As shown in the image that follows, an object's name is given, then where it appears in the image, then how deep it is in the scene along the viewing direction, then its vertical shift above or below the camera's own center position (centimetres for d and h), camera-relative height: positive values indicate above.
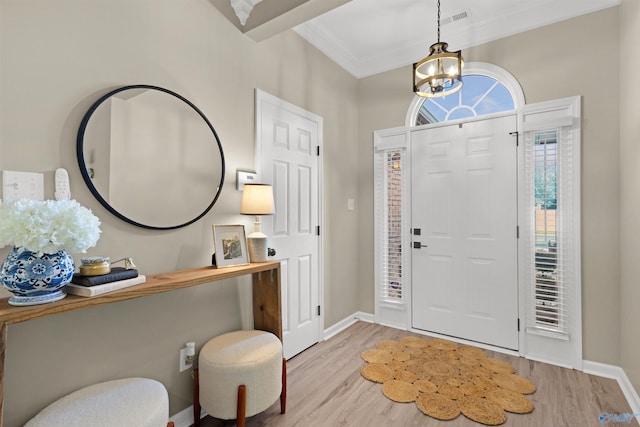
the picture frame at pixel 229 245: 191 -19
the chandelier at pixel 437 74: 188 +89
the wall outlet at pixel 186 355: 183 -83
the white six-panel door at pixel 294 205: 247 +9
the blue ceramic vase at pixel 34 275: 107 -21
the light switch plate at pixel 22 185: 124 +12
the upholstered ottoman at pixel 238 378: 162 -88
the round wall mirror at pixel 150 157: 151 +32
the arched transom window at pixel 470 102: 288 +109
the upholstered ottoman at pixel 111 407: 116 -77
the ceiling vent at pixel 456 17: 273 +176
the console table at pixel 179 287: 106 -34
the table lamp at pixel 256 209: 204 +4
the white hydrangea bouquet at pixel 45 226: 103 -4
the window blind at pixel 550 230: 252 -13
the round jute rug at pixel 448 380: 197 -122
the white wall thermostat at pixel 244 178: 219 +26
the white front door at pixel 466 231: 278 -16
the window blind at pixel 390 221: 336 -7
